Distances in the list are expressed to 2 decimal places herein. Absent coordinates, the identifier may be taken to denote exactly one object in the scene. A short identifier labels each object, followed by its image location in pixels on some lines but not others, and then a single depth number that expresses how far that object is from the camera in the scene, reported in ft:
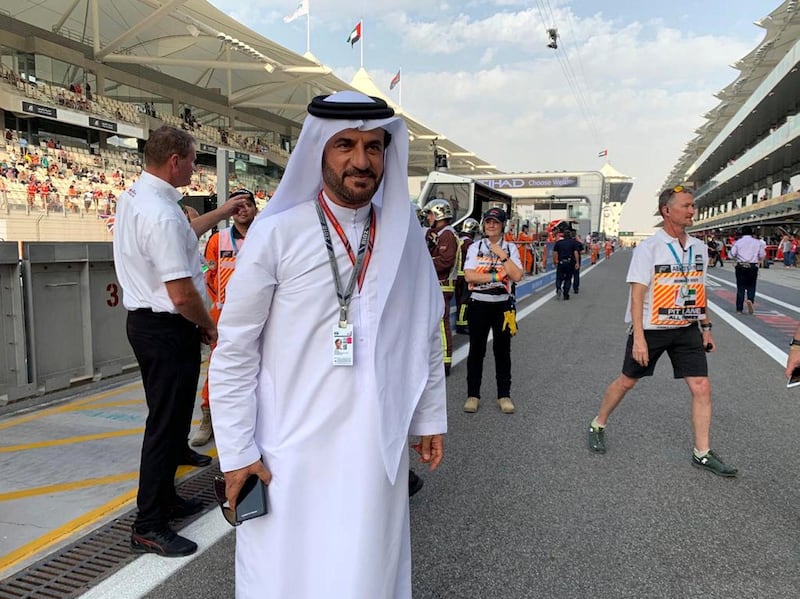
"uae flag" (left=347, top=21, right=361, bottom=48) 126.93
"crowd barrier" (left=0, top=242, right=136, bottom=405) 17.51
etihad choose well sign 208.95
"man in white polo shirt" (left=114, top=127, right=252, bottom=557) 9.42
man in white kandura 5.62
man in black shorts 13.65
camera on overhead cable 103.45
